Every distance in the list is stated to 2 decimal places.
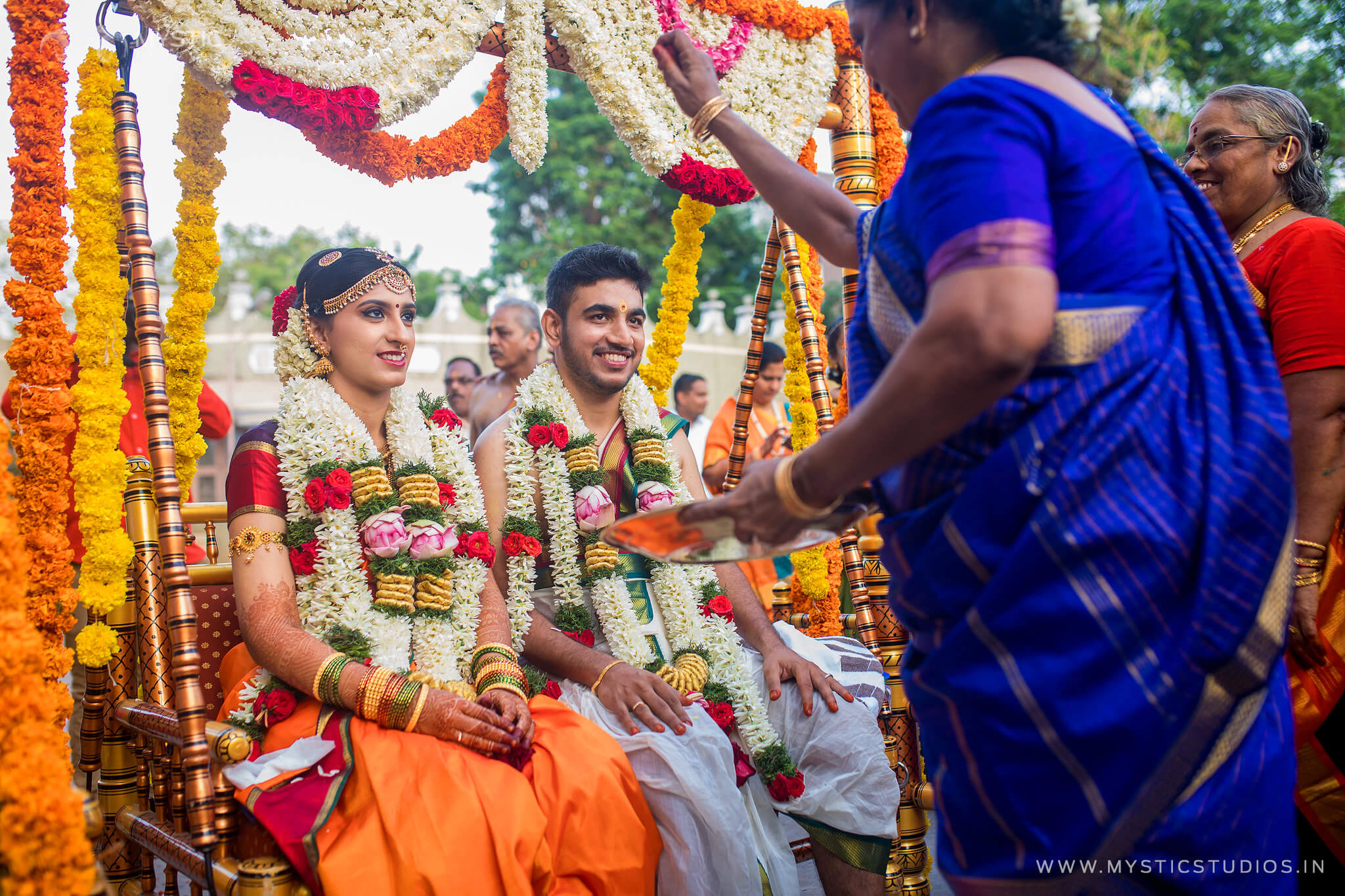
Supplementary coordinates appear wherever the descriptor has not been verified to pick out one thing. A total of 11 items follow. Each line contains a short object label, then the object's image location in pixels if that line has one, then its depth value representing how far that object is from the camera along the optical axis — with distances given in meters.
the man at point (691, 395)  8.63
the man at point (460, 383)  7.81
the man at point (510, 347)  6.64
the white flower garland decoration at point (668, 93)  3.17
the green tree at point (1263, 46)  13.33
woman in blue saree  1.18
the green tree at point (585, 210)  20.00
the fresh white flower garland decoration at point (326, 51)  2.50
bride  2.14
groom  2.47
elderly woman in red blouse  2.35
